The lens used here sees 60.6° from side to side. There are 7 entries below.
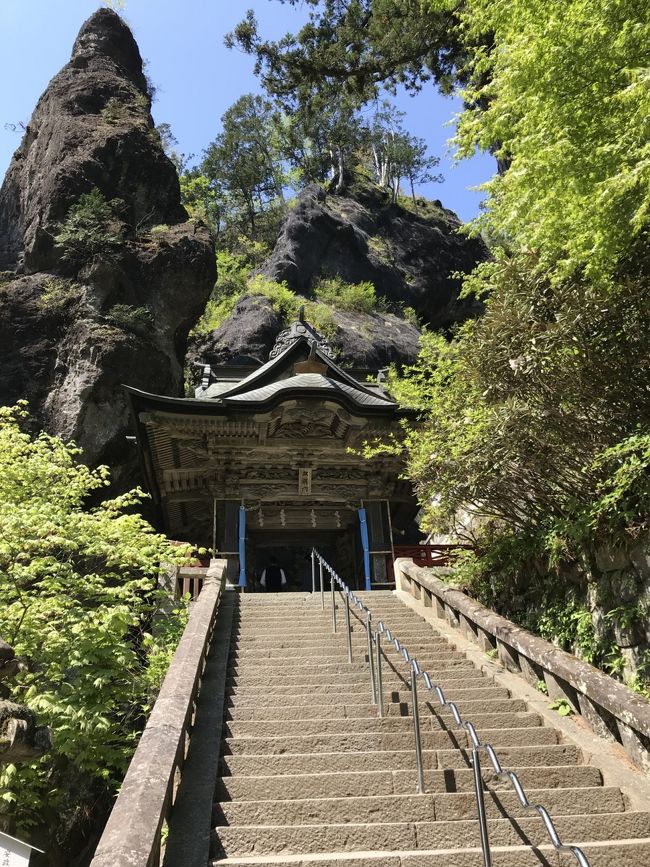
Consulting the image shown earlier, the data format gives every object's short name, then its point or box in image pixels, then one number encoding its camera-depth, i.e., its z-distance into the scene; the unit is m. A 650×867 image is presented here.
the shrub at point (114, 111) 21.95
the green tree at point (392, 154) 38.62
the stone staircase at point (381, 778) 3.23
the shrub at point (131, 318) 17.62
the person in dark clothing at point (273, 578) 16.34
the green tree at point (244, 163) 36.81
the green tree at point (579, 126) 4.66
